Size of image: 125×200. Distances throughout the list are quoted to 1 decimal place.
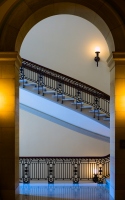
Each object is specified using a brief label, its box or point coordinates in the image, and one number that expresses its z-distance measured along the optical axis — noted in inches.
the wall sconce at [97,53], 455.8
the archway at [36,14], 223.3
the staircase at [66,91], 381.4
